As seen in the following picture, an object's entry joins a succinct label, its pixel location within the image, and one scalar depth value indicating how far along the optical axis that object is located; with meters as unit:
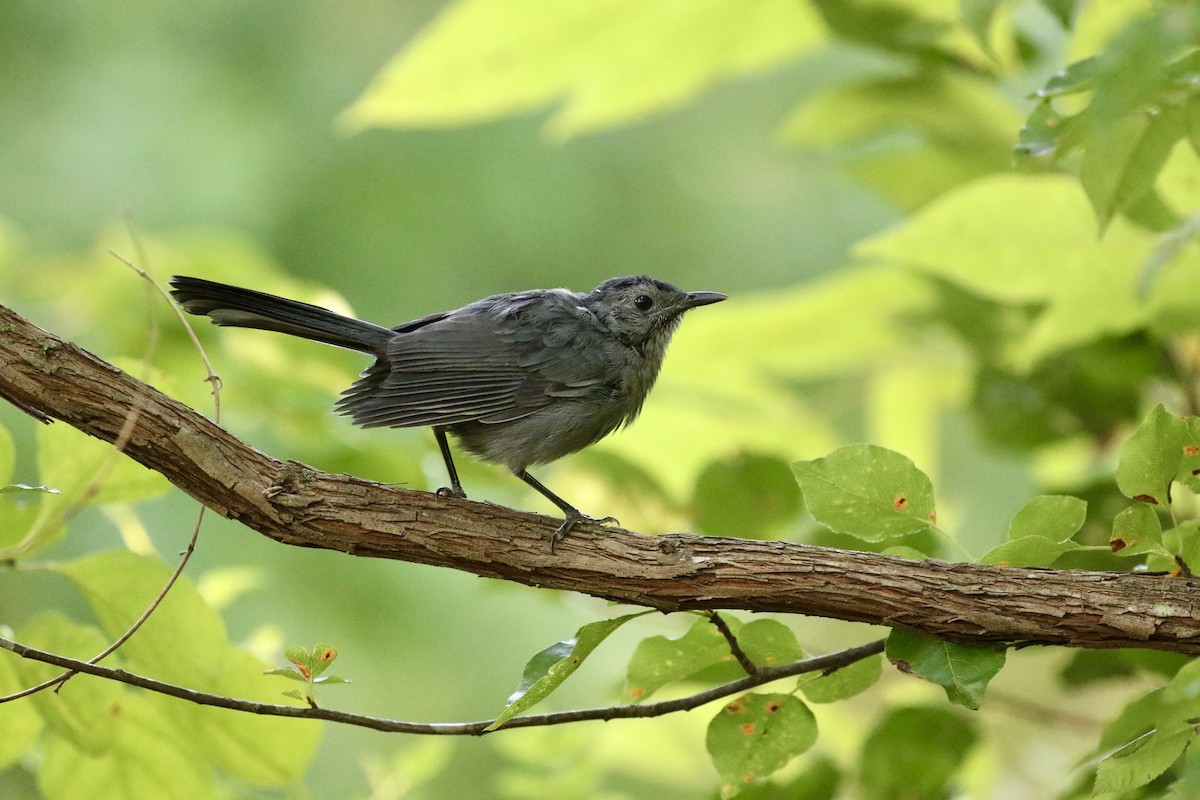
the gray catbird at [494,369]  6.48
